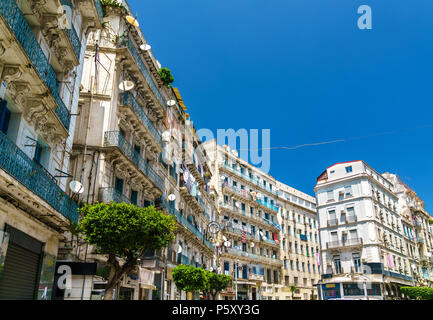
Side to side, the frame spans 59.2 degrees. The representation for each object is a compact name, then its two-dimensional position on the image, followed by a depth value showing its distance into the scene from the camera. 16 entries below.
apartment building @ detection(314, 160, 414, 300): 45.56
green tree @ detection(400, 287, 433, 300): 45.84
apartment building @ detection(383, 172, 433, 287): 57.41
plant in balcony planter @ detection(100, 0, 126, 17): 22.89
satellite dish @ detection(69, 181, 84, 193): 14.52
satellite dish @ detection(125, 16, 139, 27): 21.86
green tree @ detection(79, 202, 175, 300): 13.52
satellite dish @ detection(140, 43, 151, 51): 24.02
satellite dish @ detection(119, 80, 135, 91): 21.84
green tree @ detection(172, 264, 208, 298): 24.97
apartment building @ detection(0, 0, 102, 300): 10.63
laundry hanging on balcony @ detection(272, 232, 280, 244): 57.28
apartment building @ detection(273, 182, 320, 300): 57.84
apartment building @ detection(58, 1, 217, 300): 19.61
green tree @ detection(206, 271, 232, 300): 28.44
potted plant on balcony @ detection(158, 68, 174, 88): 30.00
